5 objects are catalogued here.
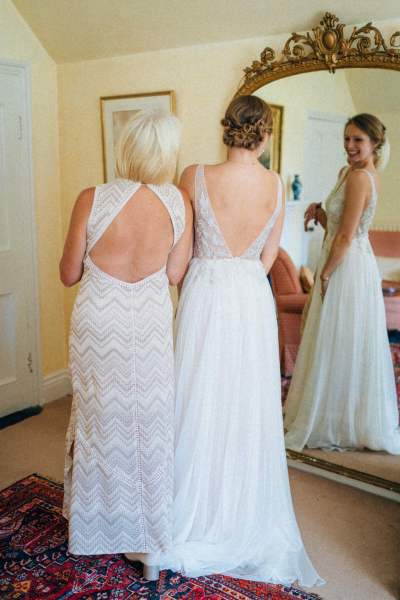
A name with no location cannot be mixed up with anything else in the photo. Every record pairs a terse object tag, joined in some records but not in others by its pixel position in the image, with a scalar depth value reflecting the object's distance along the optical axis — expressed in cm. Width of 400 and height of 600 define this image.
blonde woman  184
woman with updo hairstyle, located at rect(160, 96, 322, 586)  208
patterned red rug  203
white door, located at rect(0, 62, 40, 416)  326
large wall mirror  243
